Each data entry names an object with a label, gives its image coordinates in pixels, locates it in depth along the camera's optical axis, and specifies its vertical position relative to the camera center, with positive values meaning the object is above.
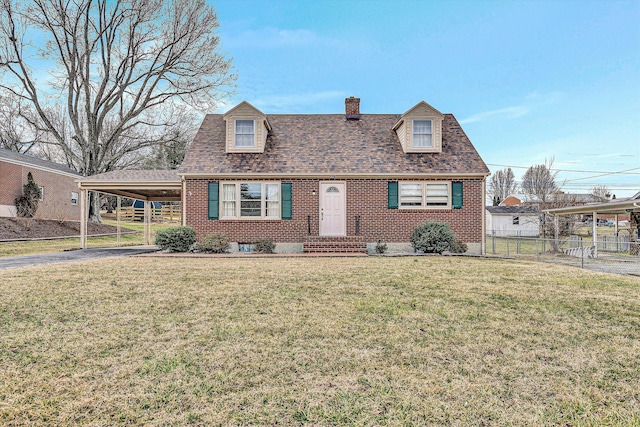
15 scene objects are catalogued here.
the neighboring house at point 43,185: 22.91 +2.63
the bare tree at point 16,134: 31.79 +8.27
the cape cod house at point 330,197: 14.38 +1.02
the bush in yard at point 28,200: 23.44 +1.42
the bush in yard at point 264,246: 13.79 -0.93
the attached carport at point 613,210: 15.73 +0.66
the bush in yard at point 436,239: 12.95 -0.60
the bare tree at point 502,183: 74.44 +8.56
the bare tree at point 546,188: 24.31 +2.68
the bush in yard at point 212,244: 13.46 -0.83
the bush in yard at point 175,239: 13.12 -0.63
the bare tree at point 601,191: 45.56 +4.16
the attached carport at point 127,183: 14.60 +1.60
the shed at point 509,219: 37.59 +0.38
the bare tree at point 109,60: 23.42 +11.23
